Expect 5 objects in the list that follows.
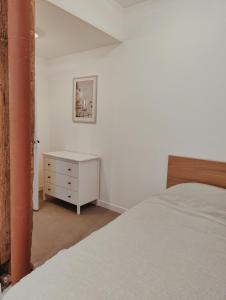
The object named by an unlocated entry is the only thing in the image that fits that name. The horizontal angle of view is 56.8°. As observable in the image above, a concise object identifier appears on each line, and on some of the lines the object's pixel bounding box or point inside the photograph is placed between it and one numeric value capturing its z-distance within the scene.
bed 0.81
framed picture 3.03
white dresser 2.80
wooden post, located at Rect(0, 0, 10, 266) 1.29
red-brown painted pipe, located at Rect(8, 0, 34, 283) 1.23
